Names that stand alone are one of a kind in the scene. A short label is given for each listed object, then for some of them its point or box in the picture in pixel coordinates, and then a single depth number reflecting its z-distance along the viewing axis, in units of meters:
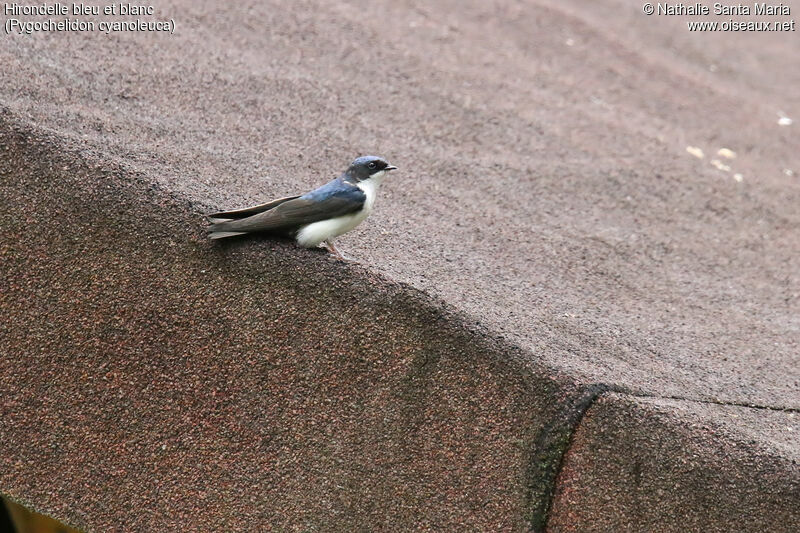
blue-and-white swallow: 6.86
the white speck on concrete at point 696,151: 13.13
